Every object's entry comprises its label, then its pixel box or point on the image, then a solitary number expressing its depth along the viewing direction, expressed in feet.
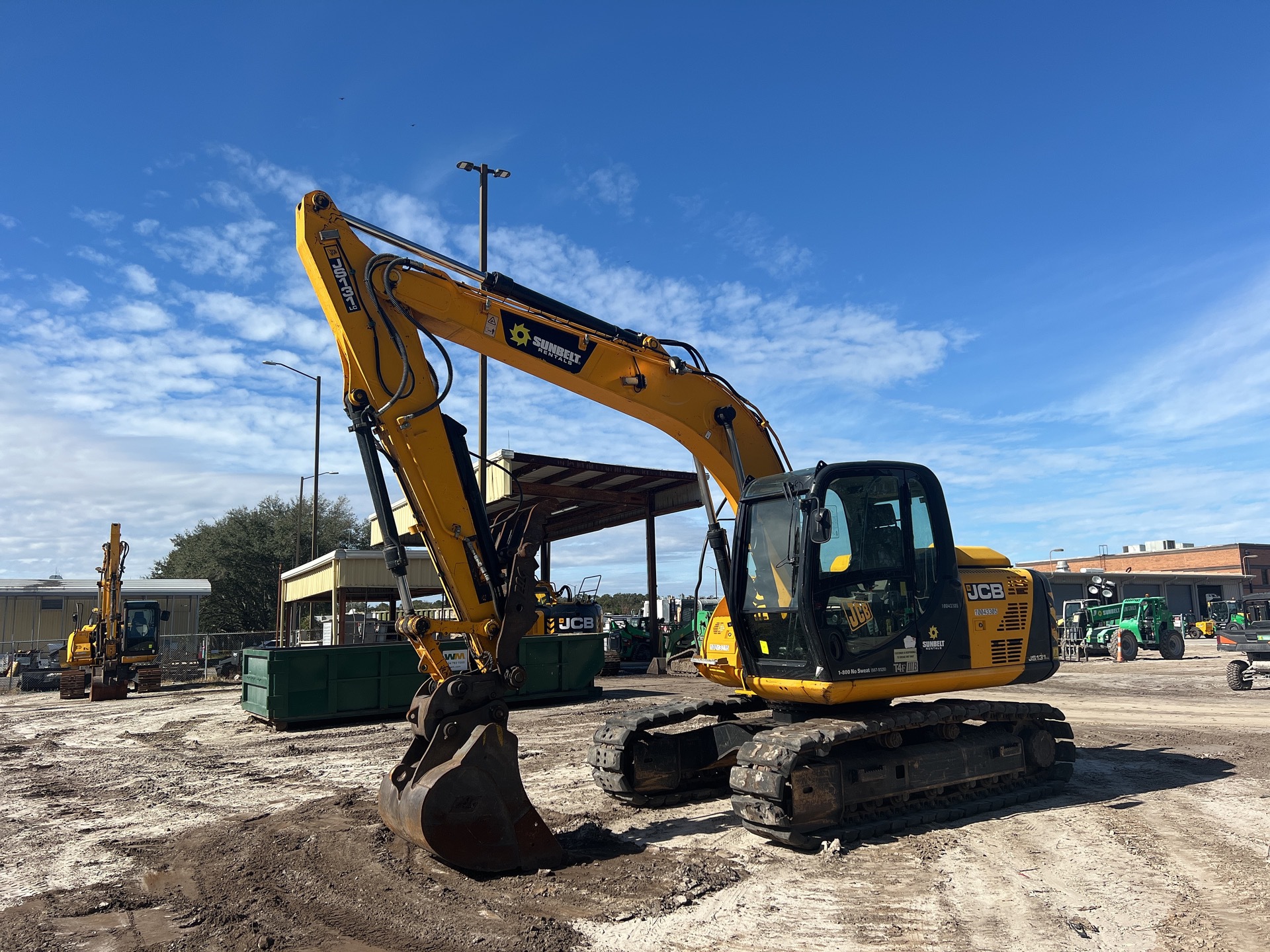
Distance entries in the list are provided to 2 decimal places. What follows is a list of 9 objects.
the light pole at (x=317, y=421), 118.73
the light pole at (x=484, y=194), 61.36
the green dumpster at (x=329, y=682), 48.93
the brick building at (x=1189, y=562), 202.18
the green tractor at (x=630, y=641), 92.53
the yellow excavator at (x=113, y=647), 79.56
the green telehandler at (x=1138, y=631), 96.17
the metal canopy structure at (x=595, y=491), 77.00
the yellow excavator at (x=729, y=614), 21.22
